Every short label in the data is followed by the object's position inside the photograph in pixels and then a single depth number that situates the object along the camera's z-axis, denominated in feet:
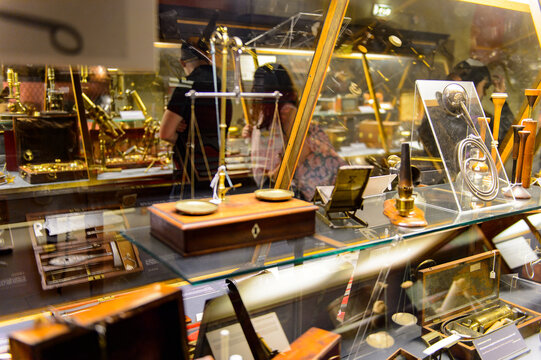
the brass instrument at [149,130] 6.75
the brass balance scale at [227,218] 3.89
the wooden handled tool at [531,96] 7.14
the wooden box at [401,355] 5.39
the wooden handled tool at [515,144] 6.87
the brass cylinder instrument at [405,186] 5.06
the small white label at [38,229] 6.54
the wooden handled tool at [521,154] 6.74
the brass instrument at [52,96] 6.05
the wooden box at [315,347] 4.35
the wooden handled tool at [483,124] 6.67
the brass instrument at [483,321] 6.13
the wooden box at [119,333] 2.52
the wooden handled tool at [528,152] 6.77
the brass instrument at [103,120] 6.48
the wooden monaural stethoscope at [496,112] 6.79
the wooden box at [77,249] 6.53
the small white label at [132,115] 6.72
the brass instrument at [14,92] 5.78
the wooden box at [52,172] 6.30
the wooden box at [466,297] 6.20
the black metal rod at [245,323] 4.43
